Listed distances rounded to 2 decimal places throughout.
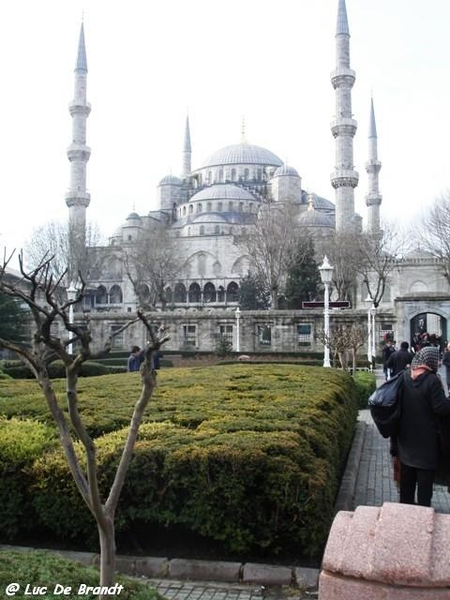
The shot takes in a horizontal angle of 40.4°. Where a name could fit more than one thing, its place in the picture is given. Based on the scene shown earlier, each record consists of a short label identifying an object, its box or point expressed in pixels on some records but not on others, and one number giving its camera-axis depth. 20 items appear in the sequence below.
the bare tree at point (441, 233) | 32.94
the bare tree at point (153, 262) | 44.53
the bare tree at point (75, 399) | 2.60
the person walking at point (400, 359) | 12.78
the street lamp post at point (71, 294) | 25.89
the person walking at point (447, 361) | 15.17
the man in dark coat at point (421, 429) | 5.03
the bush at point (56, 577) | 3.07
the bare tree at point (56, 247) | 43.50
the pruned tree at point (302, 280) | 37.66
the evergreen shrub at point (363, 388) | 13.84
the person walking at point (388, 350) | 17.11
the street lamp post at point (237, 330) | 33.53
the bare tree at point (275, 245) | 37.53
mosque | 33.81
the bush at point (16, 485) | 4.91
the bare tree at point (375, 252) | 37.72
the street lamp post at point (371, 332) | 27.04
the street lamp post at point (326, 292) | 20.09
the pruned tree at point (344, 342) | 15.73
